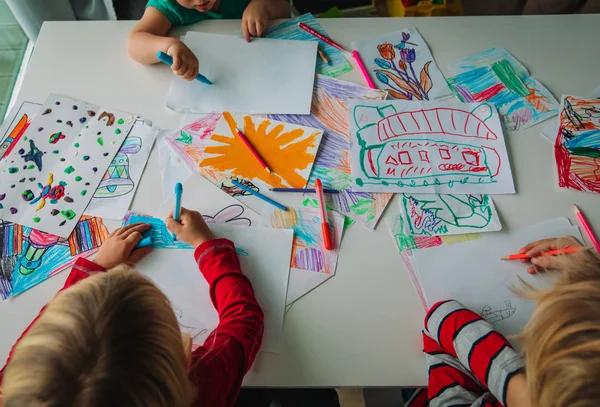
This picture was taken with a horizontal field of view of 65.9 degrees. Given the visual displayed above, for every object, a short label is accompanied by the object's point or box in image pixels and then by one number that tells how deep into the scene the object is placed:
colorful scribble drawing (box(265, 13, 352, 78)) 0.99
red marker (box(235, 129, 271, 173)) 0.86
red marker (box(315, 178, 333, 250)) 0.79
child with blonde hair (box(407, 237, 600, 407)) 0.54
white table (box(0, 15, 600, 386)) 0.71
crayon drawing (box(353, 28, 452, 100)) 0.96
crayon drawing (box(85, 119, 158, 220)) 0.83
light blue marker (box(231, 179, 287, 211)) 0.82
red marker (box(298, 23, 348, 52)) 1.02
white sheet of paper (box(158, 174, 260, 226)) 0.82
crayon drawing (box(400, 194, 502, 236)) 0.81
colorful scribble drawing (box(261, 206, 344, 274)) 0.78
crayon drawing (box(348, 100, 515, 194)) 0.85
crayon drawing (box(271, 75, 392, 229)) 0.83
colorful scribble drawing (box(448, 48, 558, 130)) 0.93
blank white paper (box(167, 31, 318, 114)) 0.94
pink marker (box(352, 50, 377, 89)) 0.96
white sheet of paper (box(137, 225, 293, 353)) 0.73
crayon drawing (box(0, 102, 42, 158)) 0.89
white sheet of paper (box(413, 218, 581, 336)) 0.74
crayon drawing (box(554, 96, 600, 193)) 0.86
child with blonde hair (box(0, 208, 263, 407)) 0.50
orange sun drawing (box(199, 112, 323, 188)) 0.86
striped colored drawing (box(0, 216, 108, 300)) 0.76
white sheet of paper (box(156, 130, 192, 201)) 0.85
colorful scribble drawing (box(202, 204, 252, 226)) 0.82
